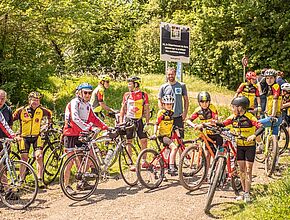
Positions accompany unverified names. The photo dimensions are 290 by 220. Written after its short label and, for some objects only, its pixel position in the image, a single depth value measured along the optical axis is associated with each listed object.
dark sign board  12.71
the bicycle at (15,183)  7.11
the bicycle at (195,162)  7.58
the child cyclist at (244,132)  6.79
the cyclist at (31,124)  7.89
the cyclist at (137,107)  8.70
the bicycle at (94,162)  7.51
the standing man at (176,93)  8.85
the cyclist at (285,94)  9.55
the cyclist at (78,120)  7.50
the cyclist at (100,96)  9.50
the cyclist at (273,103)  8.43
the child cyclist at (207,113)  7.69
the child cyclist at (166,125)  8.11
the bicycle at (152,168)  7.82
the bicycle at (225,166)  6.50
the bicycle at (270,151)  8.22
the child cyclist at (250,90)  9.88
